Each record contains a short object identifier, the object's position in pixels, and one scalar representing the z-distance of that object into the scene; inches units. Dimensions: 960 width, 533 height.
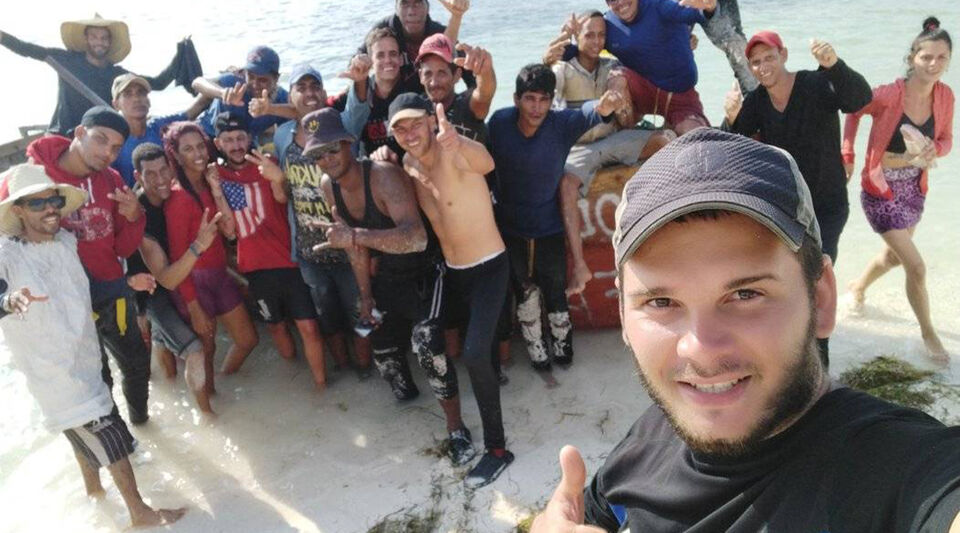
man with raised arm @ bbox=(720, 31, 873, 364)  153.6
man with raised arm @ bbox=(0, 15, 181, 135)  237.1
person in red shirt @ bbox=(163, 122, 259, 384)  174.9
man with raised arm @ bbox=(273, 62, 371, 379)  173.6
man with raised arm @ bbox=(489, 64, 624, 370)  162.6
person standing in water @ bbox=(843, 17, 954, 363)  165.5
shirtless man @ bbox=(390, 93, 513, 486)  153.5
